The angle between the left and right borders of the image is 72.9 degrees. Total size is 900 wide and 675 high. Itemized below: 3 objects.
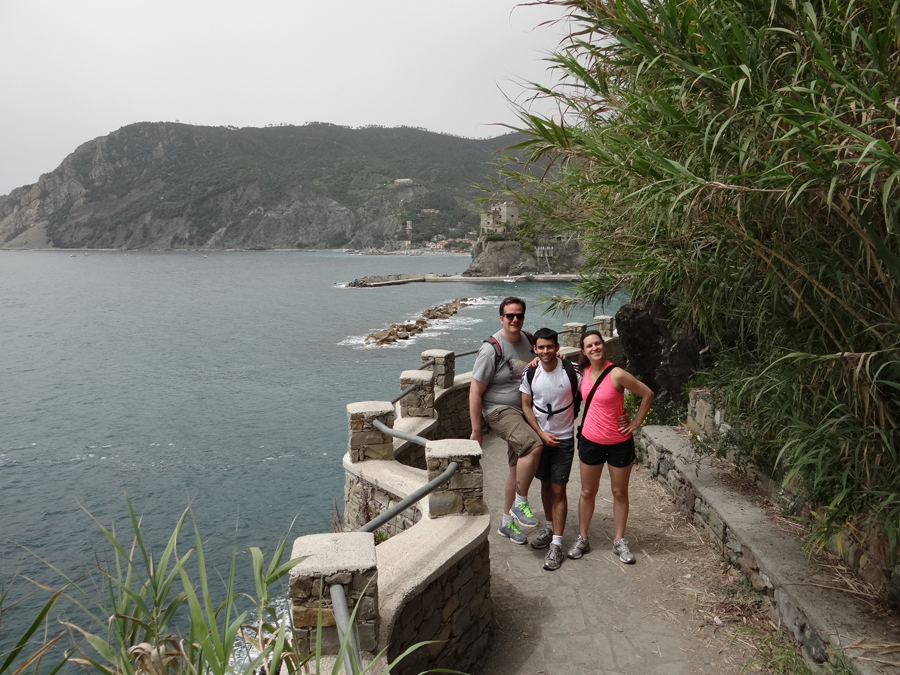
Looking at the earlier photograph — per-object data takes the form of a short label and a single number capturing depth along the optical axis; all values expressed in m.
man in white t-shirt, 5.45
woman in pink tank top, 5.30
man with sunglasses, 5.54
